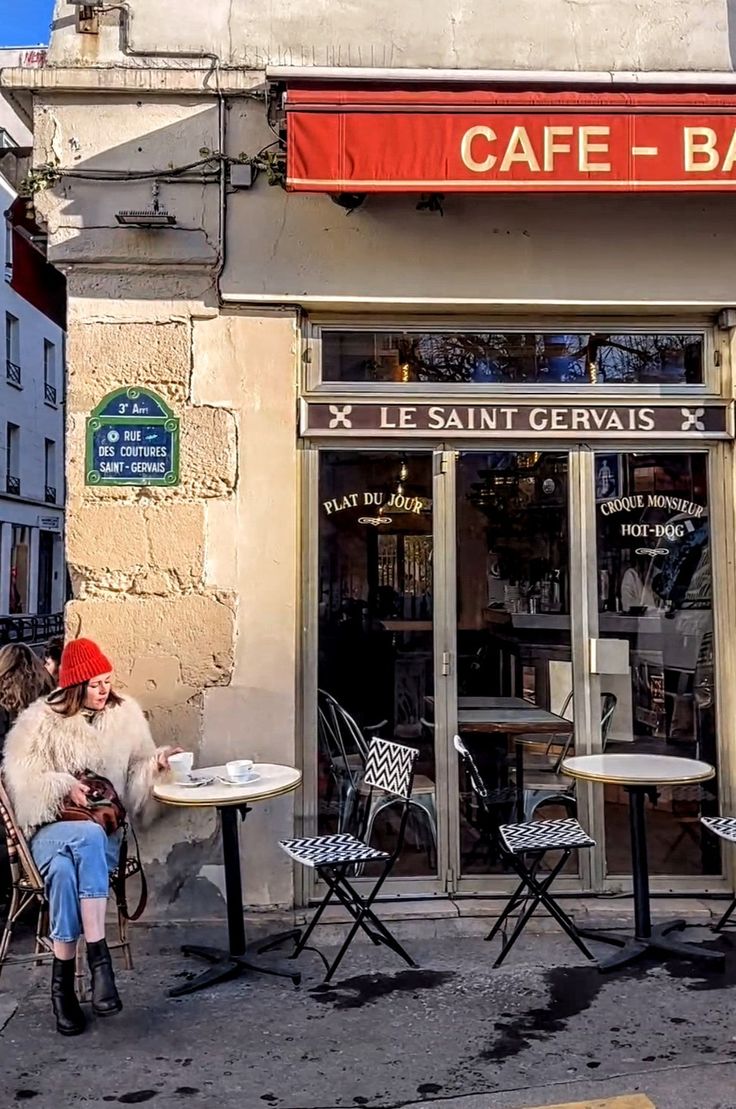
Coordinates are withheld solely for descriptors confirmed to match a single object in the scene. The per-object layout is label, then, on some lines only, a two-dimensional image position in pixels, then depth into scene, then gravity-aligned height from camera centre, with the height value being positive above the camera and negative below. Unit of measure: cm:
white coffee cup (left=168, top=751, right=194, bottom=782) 440 -76
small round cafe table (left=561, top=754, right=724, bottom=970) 440 -108
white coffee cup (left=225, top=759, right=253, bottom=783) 440 -79
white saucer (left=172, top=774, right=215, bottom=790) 436 -83
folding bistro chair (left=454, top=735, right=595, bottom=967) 437 -114
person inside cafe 543 +5
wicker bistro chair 409 -129
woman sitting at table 383 -79
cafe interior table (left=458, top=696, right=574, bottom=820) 524 -69
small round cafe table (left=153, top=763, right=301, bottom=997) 417 -108
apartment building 2753 +430
